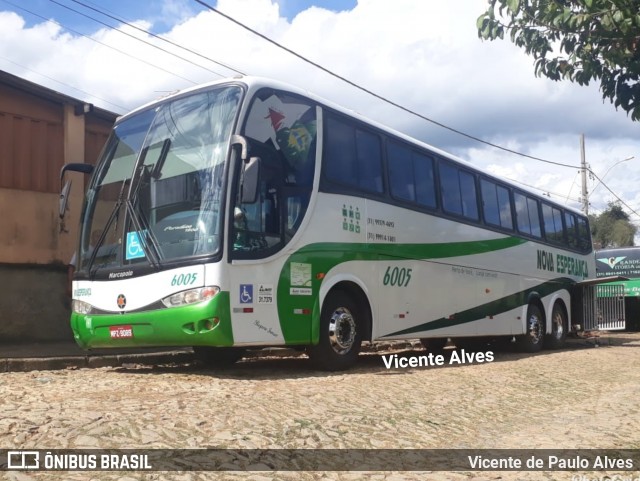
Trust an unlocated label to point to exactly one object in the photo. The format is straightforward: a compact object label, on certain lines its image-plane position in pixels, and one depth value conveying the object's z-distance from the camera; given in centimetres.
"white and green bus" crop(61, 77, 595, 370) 748
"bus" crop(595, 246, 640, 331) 2581
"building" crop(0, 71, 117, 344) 1294
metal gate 1808
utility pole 3541
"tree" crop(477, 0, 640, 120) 561
